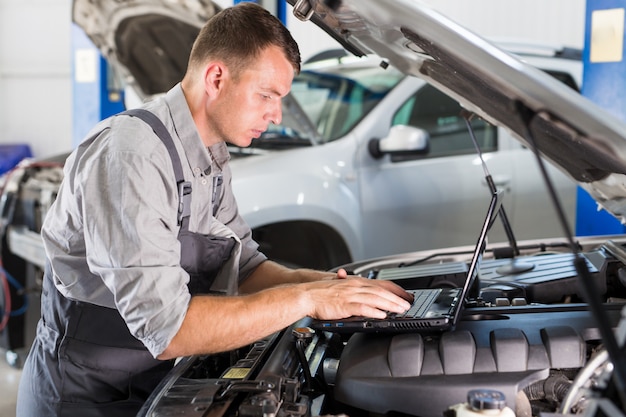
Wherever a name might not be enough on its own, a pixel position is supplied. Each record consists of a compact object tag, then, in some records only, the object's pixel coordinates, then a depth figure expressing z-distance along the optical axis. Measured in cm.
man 149
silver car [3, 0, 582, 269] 364
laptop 153
